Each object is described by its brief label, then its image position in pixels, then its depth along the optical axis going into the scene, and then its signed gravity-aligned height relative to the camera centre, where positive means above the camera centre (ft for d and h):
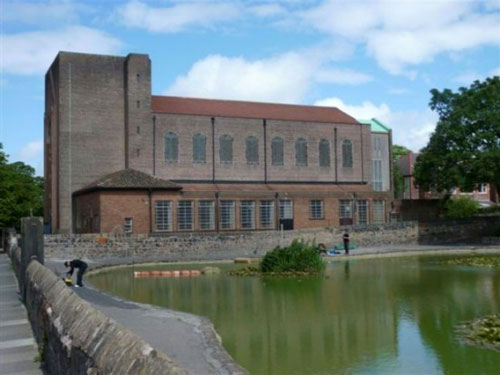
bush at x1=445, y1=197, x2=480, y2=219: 191.11 +1.00
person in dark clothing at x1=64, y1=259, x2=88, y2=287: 71.97 -5.80
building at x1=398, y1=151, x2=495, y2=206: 263.90 +10.16
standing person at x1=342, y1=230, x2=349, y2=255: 126.98 -6.36
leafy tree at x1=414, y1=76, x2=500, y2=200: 149.18 +17.41
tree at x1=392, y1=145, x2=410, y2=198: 268.82 +13.67
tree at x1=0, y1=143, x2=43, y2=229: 161.38 +6.49
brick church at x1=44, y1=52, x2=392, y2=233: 148.87 +14.99
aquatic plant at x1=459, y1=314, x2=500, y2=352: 40.39 -8.58
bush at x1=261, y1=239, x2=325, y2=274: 90.22 -6.86
